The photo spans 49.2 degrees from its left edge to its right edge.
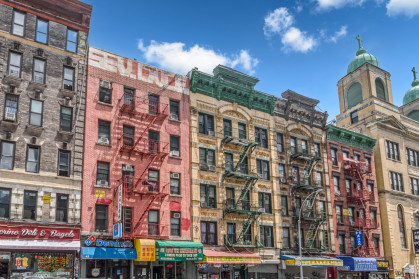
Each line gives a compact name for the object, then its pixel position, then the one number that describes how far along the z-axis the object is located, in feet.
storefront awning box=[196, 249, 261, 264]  110.24
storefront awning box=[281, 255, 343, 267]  126.93
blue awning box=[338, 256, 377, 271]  142.00
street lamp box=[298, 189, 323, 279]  119.44
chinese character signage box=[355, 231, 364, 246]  149.18
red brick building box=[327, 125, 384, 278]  149.28
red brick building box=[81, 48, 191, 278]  101.45
